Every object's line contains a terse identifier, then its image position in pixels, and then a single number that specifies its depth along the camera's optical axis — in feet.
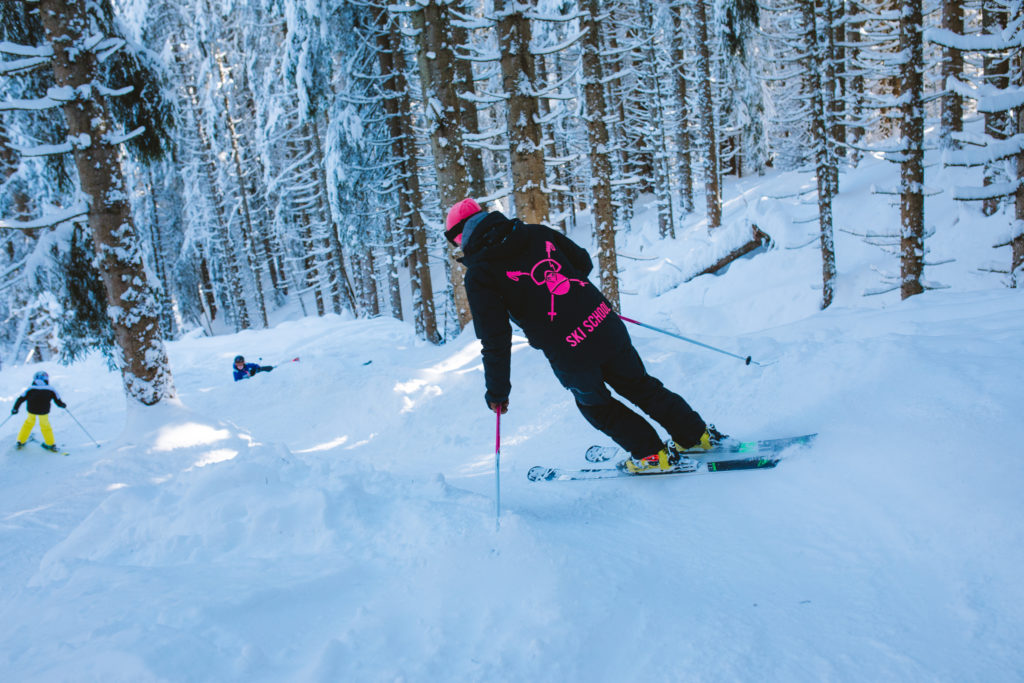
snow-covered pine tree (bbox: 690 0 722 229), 65.31
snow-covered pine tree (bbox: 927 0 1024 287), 22.24
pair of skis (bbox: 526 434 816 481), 11.60
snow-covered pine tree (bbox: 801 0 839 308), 39.52
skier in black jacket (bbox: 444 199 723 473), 11.37
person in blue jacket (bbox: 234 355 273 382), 44.34
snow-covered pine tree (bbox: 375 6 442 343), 43.96
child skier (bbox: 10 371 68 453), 29.76
